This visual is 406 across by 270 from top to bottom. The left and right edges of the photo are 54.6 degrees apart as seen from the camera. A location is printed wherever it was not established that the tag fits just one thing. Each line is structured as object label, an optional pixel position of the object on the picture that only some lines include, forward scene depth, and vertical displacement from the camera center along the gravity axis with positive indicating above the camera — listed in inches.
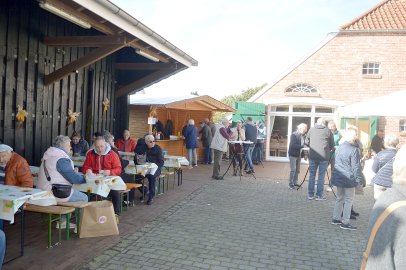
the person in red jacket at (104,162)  249.8 -25.7
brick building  646.5 +88.6
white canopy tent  263.4 +18.9
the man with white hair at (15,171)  195.8 -25.7
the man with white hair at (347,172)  240.5 -24.8
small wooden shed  528.4 +21.3
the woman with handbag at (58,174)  204.7 -27.8
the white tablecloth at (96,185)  224.1 -36.2
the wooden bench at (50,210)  188.5 -43.2
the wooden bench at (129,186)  268.6 -44.1
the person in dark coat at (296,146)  377.4 -15.6
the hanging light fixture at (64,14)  213.5 +62.7
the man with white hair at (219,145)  438.3 -20.1
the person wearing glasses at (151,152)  313.7 -22.1
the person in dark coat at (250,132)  523.2 -5.2
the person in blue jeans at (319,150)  328.2 -16.2
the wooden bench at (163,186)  339.5 -53.3
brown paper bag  207.2 -52.4
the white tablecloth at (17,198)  161.6 -33.8
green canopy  676.7 +29.8
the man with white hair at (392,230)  64.7 -16.7
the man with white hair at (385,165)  235.3 -20.4
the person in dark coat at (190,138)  554.6 -17.2
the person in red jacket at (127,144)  371.2 -19.4
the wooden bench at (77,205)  200.4 -42.8
